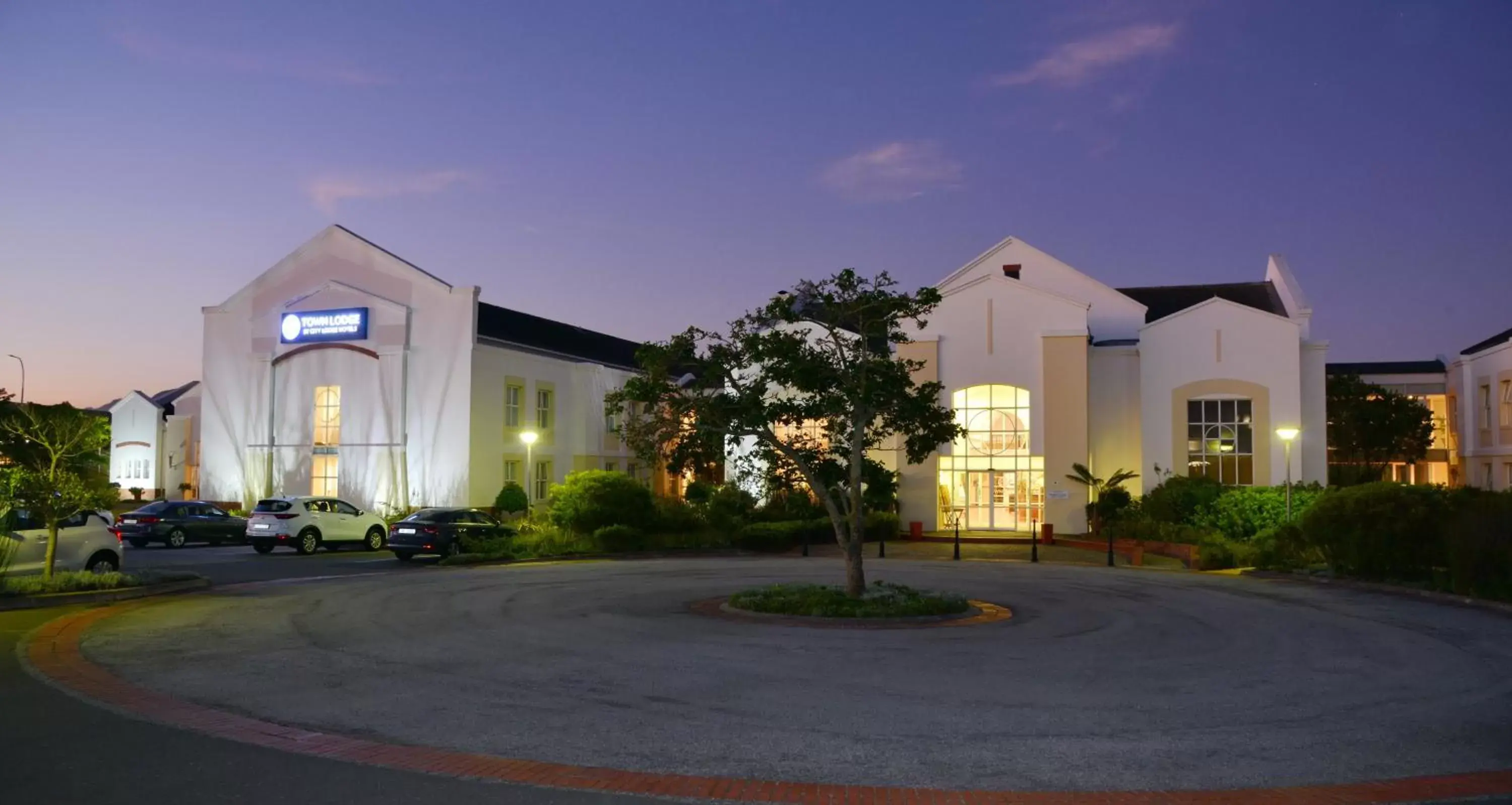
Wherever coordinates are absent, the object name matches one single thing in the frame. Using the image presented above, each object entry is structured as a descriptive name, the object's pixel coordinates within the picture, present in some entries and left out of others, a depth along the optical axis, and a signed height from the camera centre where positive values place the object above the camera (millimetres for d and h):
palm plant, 36125 -82
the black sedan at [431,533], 26594 -1270
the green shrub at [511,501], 38062 -715
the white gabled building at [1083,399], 36844 +2695
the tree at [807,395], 16203 +1215
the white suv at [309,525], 28797 -1206
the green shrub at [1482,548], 17047 -991
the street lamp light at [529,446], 35219 +1069
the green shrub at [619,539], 29172 -1525
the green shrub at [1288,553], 23500 -1454
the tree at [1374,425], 54250 +2741
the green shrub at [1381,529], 19531 -827
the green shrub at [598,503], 29922 -619
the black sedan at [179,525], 31234 -1313
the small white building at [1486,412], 43281 +2797
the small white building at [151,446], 55750 +1555
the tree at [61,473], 16719 +69
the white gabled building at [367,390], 38656 +3102
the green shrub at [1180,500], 33719 -542
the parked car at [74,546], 17859 -1098
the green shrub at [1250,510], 31234 -781
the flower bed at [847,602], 15156 -1663
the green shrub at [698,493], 34188 -395
